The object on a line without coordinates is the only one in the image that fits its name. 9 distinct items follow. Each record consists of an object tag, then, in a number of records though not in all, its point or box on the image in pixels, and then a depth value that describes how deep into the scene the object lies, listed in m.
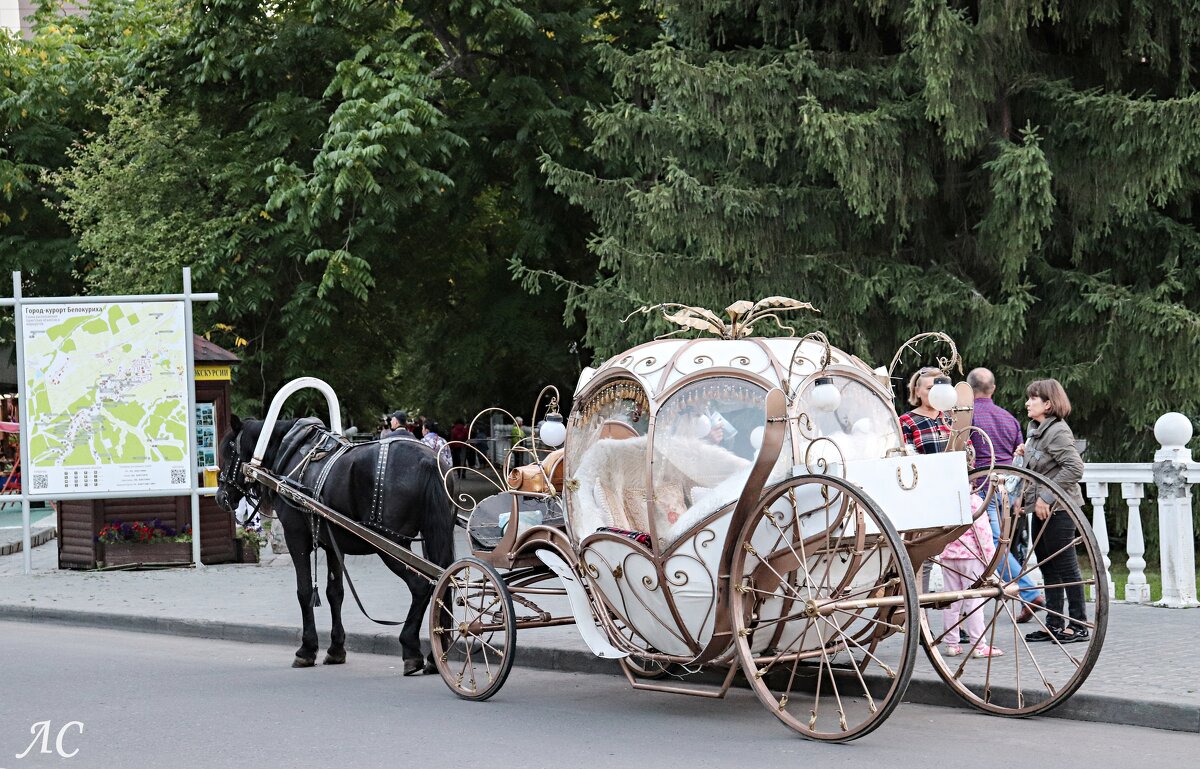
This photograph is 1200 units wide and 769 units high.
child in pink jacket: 9.24
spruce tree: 15.91
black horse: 10.23
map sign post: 16.73
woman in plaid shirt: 9.53
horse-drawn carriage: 7.27
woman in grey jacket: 9.68
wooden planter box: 17.50
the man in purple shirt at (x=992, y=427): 10.34
